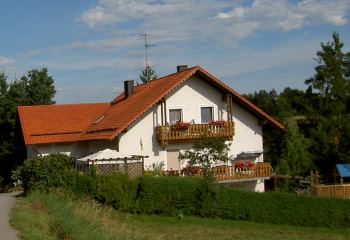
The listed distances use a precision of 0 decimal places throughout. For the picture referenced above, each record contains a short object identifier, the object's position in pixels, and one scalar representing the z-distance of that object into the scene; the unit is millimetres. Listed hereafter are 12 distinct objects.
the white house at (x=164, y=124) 32219
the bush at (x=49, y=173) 24656
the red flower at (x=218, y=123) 32938
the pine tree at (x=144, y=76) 85750
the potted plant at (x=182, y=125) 32041
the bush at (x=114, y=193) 24328
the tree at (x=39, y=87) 53469
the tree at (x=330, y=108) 37000
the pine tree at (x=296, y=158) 36816
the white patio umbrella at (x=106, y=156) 27780
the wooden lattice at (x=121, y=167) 26828
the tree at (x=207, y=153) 28859
